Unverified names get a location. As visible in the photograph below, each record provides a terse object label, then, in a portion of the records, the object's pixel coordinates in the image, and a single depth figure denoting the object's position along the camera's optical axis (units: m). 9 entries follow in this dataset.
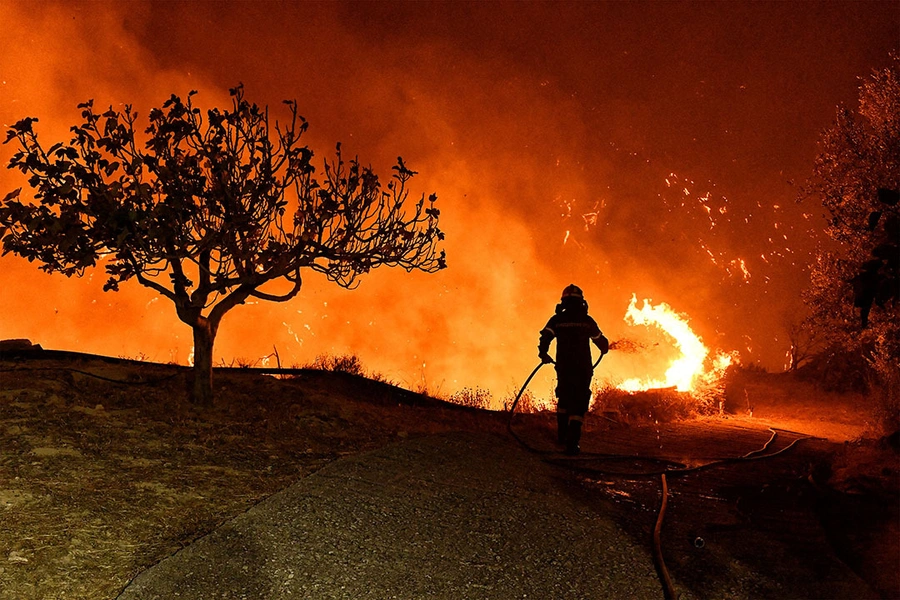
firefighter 10.49
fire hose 5.36
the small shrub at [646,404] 14.80
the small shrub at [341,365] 16.69
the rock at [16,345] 13.91
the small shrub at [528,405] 15.13
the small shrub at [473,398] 15.56
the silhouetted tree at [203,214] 9.55
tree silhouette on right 12.91
